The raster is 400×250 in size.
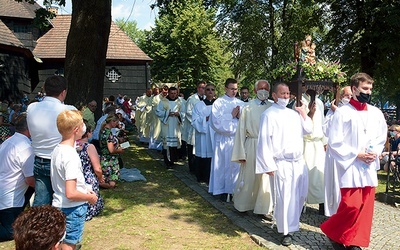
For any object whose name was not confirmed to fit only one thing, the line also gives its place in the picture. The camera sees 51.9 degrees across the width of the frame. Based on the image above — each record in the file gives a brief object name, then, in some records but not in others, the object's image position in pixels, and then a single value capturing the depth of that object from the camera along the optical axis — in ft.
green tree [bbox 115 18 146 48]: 258.98
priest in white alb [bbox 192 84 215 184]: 28.43
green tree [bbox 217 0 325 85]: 77.46
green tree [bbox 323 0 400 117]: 50.65
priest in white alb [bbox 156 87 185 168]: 34.68
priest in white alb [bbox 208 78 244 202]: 24.22
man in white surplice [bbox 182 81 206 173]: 32.48
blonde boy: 12.04
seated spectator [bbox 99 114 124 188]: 25.64
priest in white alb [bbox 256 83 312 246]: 16.94
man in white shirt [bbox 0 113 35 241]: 17.38
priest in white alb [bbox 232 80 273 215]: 20.27
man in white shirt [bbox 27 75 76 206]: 14.89
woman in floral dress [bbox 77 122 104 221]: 19.46
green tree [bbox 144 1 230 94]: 126.93
